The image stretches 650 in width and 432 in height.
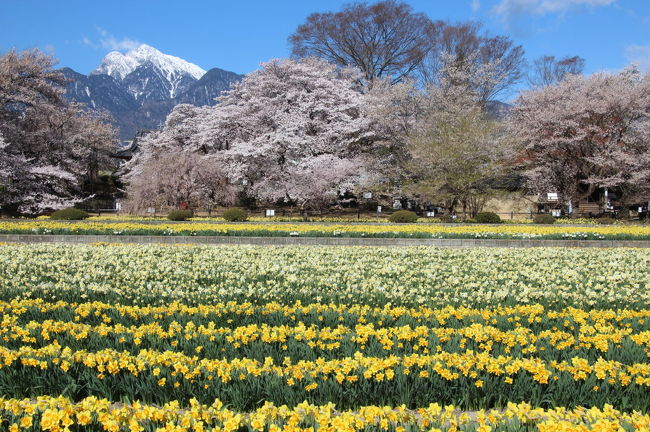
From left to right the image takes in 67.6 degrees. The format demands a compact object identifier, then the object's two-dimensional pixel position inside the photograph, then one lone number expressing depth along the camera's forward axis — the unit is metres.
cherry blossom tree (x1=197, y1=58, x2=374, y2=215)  31.52
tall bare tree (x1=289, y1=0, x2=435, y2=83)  39.59
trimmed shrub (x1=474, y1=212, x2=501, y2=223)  25.02
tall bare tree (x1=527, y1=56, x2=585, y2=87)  43.69
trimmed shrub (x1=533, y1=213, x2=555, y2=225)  25.11
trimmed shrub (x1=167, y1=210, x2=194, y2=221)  24.05
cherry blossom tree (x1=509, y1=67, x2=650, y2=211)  29.67
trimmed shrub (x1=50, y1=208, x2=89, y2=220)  23.42
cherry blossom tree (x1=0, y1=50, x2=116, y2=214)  28.50
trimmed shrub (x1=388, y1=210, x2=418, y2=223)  25.28
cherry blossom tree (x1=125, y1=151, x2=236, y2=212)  29.00
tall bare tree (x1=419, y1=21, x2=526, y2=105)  40.12
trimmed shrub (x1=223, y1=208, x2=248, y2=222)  24.80
